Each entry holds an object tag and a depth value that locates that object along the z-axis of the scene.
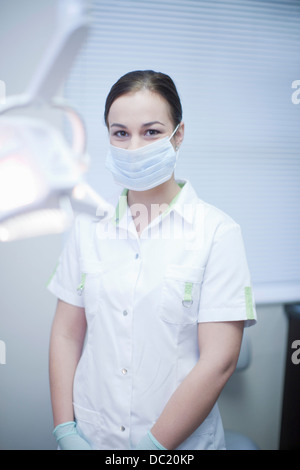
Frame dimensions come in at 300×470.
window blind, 1.61
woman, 0.99
